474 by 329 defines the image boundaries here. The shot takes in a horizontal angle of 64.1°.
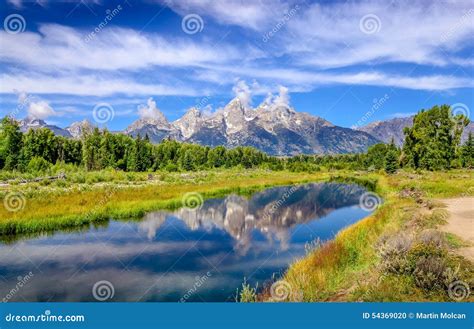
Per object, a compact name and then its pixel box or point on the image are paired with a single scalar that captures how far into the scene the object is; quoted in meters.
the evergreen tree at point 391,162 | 70.19
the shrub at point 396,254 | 11.13
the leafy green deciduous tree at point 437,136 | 55.22
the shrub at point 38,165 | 61.14
